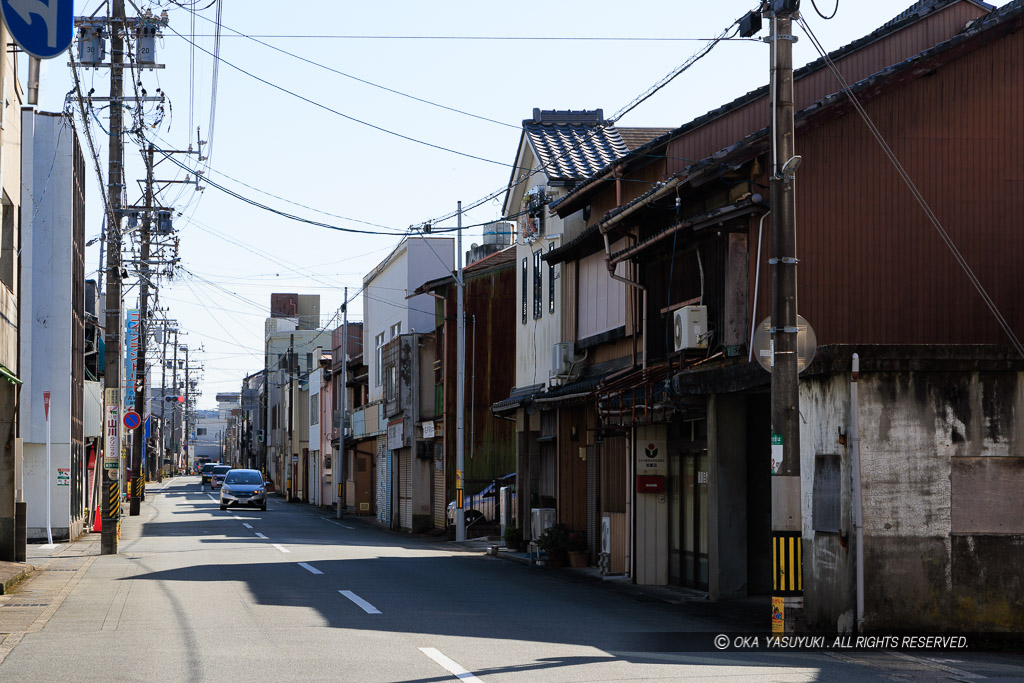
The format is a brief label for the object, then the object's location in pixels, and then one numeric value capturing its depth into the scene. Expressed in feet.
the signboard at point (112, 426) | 96.78
